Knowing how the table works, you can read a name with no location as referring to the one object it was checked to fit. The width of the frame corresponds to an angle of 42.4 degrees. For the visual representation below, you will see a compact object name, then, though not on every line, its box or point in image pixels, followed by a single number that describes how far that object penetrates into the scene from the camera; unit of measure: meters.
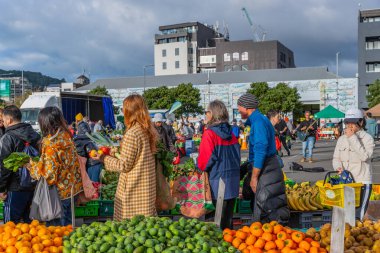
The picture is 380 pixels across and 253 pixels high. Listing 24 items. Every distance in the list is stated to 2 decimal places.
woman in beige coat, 4.51
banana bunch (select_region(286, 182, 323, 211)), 7.01
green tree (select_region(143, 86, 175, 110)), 60.59
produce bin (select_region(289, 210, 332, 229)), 6.94
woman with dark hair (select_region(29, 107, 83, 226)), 4.64
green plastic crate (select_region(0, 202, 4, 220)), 7.06
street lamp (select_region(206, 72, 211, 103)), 64.19
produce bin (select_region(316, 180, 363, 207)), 5.36
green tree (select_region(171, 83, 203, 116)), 60.38
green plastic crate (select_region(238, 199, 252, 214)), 7.05
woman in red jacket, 5.25
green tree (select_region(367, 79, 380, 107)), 53.59
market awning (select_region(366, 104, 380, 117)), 26.60
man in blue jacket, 5.27
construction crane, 151.38
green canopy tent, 29.45
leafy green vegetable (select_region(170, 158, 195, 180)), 8.99
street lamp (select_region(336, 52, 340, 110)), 59.44
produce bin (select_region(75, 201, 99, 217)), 7.07
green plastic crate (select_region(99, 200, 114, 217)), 7.14
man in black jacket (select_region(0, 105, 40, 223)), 5.30
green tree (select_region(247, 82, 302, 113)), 55.47
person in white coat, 6.22
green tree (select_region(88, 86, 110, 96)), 65.10
